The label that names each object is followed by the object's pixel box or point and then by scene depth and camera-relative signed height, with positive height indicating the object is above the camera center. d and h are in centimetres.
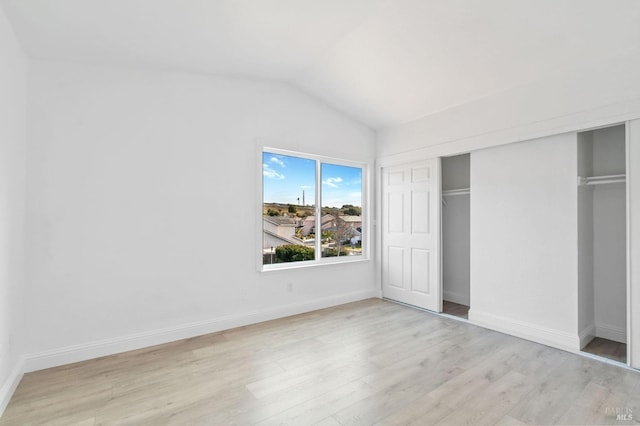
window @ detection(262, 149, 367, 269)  410 +6
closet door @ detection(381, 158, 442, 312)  421 -29
